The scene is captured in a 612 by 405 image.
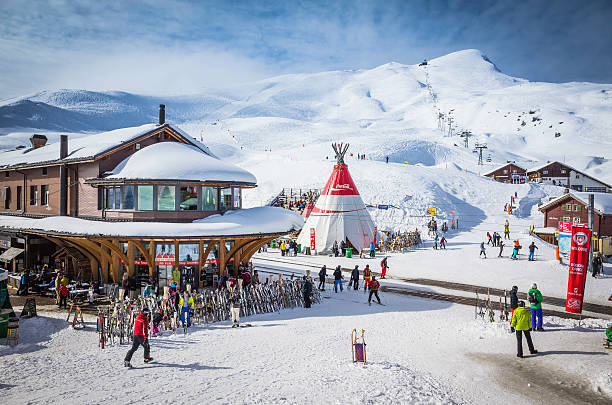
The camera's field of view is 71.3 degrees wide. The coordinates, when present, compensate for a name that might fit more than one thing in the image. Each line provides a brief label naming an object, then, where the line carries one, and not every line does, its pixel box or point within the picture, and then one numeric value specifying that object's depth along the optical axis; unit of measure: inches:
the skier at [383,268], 964.4
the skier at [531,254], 1143.3
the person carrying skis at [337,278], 836.2
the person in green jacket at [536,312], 548.7
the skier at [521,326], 467.5
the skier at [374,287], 711.1
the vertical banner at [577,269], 628.1
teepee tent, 1317.7
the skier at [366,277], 828.0
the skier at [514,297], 598.1
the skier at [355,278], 847.7
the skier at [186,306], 575.5
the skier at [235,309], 583.6
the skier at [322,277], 838.5
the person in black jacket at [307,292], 707.4
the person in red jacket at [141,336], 424.2
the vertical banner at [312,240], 1339.8
